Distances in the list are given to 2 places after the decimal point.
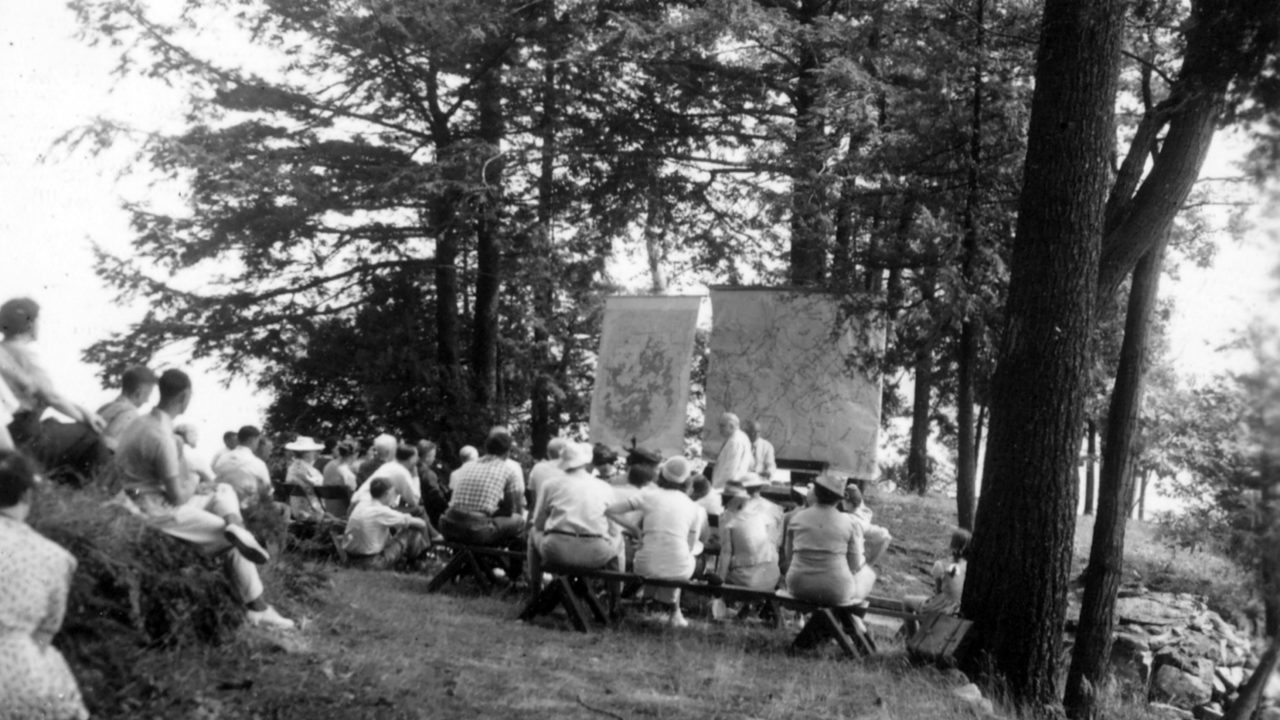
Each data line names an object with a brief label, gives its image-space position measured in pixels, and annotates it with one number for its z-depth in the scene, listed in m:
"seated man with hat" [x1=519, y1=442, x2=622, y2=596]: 9.99
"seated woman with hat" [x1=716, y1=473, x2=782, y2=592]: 10.97
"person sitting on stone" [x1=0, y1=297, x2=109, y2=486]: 6.82
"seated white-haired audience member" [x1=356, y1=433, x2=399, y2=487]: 13.70
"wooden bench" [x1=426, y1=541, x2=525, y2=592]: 11.50
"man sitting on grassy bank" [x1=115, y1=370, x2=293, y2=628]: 6.77
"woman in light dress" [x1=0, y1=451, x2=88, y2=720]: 4.42
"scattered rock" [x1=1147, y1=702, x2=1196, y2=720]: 12.39
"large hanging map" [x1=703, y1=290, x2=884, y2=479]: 17.52
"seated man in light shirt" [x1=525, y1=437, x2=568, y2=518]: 11.05
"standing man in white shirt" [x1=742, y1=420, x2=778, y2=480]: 15.54
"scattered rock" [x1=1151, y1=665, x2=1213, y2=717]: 14.38
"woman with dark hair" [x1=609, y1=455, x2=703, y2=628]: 10.35
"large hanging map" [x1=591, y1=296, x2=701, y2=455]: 18.03
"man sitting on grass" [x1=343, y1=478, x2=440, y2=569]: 12.76
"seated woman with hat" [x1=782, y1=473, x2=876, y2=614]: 9.67
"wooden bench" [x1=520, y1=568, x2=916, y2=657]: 9.54
